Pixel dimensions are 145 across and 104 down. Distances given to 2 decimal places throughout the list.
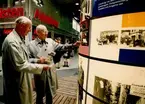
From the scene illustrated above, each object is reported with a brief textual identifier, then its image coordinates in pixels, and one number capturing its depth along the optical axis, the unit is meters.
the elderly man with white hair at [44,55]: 2.77
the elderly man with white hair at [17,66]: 1.90
